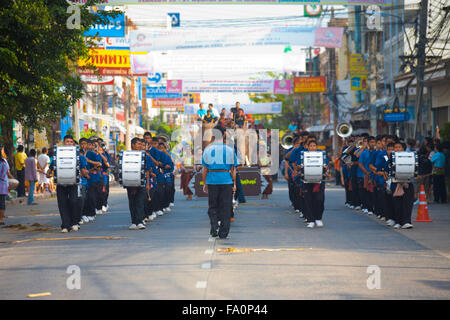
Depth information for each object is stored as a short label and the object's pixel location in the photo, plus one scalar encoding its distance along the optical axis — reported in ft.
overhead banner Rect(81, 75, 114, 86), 124.00
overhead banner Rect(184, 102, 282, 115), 180.04
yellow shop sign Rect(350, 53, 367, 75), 127.24
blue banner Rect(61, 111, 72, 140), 120.06
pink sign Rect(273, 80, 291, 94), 156.56
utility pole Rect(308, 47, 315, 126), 233.14
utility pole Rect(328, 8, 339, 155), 141.49
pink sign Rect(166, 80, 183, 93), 152.17
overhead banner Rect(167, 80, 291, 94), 146.92
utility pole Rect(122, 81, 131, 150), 163.94
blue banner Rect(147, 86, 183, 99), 160.56
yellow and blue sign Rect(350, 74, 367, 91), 125.90
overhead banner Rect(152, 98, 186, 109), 173.06
